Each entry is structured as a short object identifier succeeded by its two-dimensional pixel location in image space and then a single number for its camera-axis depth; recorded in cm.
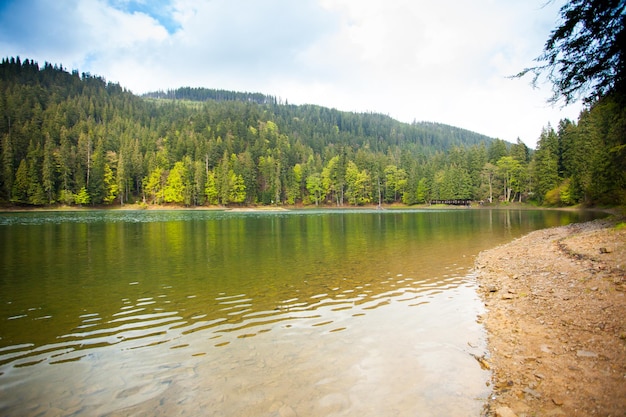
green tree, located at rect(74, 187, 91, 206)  10812
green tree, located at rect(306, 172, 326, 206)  13525
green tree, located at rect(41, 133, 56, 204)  10306
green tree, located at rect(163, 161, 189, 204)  11838
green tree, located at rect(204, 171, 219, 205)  12194
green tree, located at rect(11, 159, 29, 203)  9806
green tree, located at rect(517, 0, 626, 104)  952
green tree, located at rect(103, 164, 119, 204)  11500
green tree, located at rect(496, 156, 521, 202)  10631
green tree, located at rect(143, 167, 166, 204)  11994
